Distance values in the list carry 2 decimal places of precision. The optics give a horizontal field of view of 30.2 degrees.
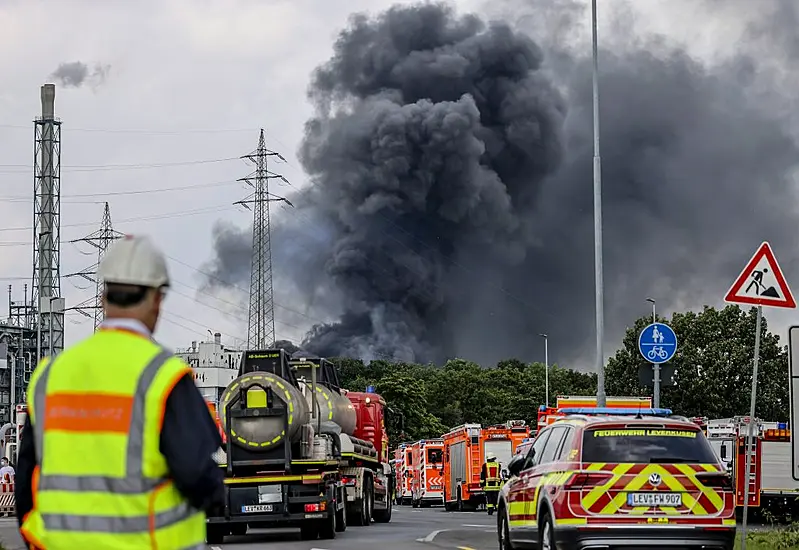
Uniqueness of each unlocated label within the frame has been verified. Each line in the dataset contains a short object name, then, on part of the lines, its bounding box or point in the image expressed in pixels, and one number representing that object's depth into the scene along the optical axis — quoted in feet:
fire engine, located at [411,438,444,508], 197.57
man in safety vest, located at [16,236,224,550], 14.39
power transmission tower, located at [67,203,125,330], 293.64
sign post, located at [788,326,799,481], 47.03
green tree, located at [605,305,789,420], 248.32
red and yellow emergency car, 44.29
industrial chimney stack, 269.23
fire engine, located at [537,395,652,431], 93.40
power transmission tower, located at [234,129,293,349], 278.87
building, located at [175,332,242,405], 422.41
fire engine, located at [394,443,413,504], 213.87
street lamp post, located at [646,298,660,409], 79.43
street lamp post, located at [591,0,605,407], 102.32
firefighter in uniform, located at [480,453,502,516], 142.08
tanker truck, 80.07
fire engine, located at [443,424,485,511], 155.22
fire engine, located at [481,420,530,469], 153.89
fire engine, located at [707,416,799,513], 107.45
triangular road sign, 50.88
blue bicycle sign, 81.30
